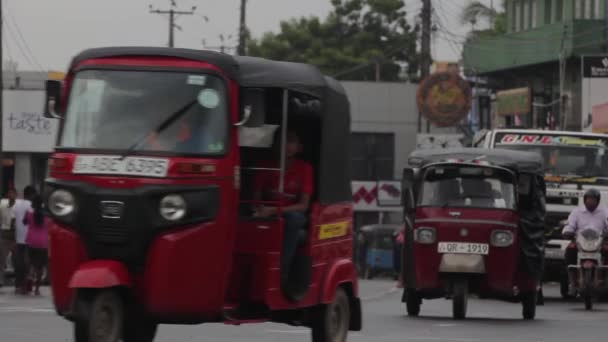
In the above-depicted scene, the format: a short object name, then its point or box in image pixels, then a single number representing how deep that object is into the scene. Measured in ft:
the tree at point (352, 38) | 327.26
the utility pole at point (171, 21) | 252.15
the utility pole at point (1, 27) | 118.01
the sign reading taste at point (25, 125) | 189.88
